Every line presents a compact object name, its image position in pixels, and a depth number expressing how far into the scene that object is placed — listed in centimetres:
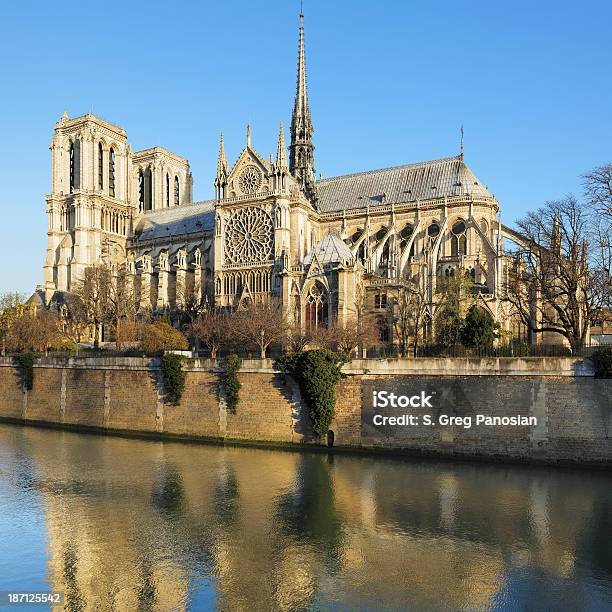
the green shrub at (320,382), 3553
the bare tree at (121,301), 5889
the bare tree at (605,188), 3384
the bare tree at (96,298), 6200
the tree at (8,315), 6208
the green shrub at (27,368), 4978
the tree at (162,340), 4678
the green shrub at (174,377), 4097
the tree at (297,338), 4469
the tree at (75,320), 6544
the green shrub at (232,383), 3862
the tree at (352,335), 4397
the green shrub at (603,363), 3086
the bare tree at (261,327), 4544
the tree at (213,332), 4807
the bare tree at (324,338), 4459
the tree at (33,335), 5612
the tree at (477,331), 3584
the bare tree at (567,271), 3619
